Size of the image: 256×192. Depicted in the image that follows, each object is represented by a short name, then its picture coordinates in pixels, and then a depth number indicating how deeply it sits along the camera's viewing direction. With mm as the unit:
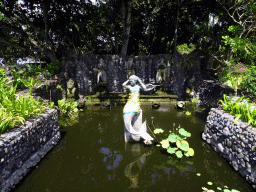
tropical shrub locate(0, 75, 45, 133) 3590
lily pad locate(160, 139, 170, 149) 4344
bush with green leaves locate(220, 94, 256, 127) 3788
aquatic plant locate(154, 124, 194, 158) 4164
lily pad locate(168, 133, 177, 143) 4335
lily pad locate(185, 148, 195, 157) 4201
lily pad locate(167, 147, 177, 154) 4229
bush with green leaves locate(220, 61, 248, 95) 7406
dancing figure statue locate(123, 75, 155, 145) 4703
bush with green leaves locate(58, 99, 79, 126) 7183
